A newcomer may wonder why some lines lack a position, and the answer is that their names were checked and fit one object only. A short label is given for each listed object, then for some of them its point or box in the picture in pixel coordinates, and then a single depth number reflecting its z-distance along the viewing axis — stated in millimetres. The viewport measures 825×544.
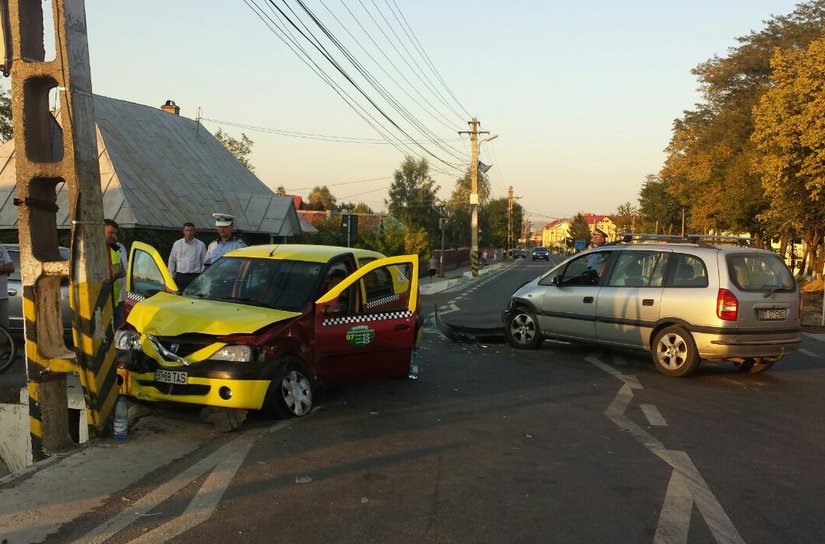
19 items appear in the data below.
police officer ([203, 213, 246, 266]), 9578
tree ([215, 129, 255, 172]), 55906
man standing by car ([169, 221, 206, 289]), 9695
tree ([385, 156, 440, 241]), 64000
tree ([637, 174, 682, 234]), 68919
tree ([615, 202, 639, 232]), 102381
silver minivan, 8430
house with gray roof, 21297
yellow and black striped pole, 5359
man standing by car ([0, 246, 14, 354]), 8805
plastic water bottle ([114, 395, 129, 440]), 5684
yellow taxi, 5891
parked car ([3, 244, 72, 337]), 10172
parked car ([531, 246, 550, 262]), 82062
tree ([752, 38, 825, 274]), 21578
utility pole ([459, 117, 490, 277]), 39500
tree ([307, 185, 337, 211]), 85000
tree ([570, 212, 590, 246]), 152025
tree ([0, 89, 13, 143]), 29344
